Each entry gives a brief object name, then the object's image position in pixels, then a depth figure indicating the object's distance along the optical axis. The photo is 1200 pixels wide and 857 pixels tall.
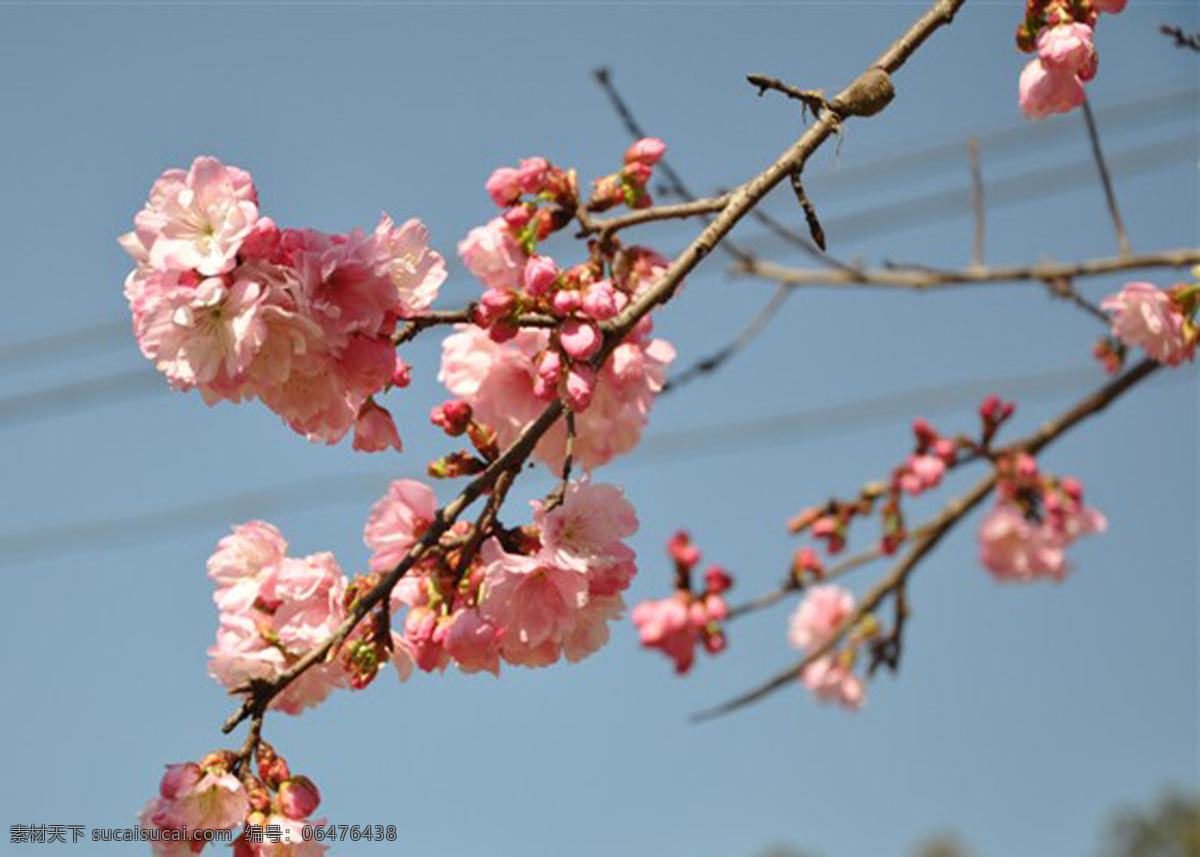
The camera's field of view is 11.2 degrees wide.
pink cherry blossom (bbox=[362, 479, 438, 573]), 1.91
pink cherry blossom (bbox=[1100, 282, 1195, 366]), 2.07
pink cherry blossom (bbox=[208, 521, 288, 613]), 1.92
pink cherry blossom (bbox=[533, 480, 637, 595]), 1.88
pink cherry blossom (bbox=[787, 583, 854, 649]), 3.73
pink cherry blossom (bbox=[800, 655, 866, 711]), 3.19
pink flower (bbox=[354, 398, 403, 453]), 1.89
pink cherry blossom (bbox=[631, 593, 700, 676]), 2.49
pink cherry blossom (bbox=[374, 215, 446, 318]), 1.87
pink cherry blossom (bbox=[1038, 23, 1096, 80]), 1.95
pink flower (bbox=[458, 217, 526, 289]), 1.97
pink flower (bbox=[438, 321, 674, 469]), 1.95
